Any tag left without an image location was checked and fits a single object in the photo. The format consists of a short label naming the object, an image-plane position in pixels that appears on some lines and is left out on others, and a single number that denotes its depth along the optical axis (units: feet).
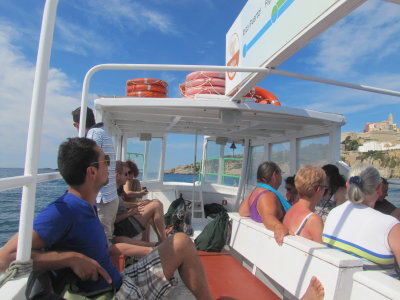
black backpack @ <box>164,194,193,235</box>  16.37
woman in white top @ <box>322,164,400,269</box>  5.62
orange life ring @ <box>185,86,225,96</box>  13.46
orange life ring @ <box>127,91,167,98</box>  14.06
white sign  5.81
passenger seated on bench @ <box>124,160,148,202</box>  15.12
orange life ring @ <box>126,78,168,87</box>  14.21
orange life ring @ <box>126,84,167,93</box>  14.16
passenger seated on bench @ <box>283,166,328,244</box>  7.67
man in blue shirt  4.66
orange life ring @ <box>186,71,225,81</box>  13.52
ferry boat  4.45
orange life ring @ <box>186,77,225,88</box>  13.50
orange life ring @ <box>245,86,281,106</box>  14.44
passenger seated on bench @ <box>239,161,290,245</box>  8.99
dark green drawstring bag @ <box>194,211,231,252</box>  11.44
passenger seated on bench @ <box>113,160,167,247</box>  10.99
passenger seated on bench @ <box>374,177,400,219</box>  11.57
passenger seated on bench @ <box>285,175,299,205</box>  12.75
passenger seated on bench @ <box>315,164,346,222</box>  11.26
